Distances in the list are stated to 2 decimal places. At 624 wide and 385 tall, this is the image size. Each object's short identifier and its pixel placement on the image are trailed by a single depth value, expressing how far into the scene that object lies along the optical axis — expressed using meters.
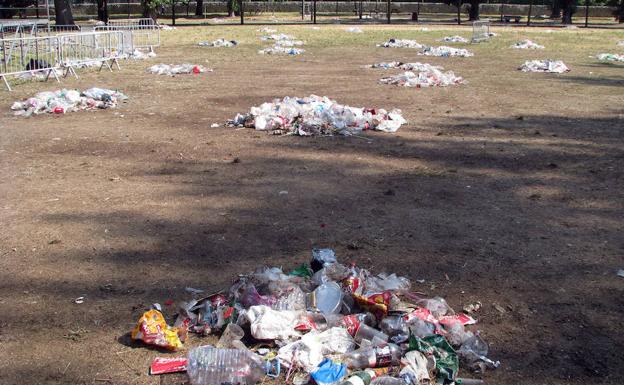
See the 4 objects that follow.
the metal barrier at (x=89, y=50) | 17.38
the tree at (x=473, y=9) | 50.06
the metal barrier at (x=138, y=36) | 22.09
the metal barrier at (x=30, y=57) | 16.00
